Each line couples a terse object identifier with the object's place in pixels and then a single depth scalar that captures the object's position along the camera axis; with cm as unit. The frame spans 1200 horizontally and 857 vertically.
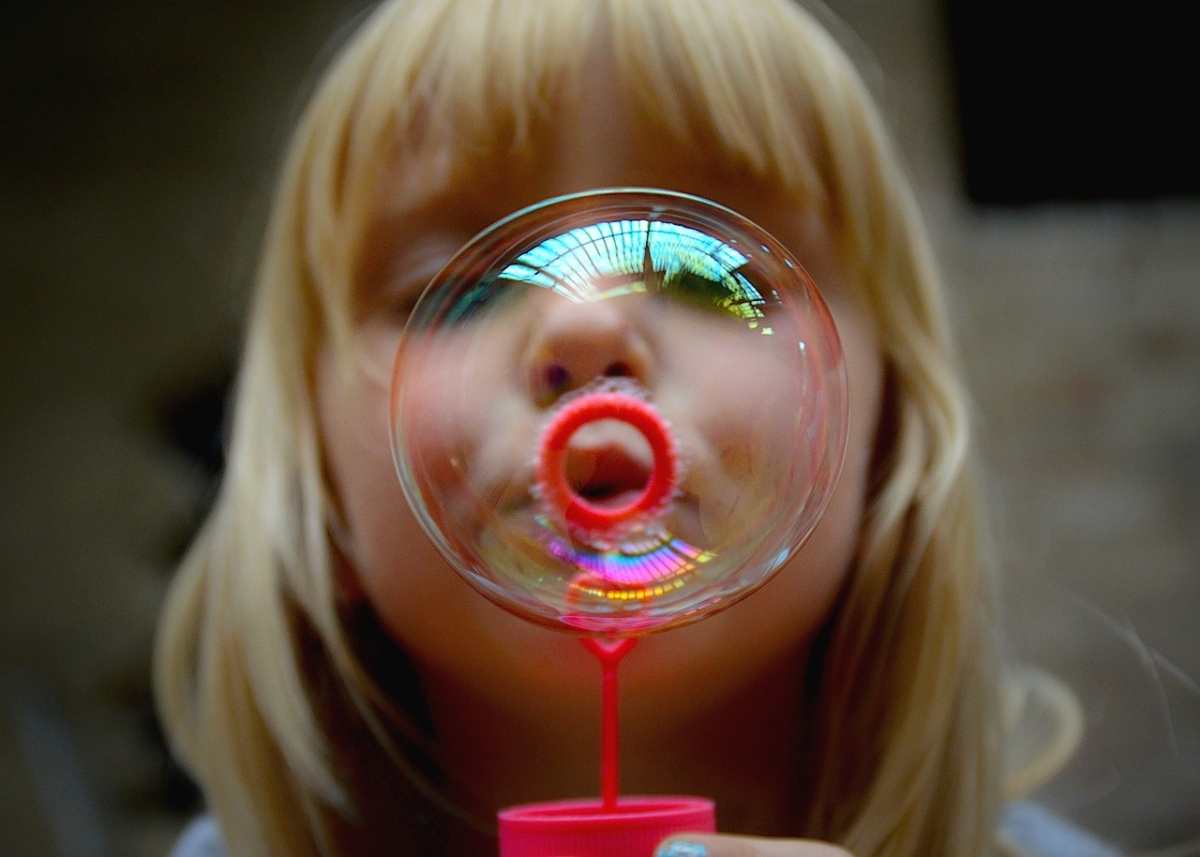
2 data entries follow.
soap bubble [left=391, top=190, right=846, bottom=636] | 45
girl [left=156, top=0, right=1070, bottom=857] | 57
